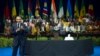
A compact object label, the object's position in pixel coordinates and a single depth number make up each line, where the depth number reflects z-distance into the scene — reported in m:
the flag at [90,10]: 18.12
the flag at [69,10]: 18.03
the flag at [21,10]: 17.75
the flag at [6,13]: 17.66
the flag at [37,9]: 17.86
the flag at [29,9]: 17.84
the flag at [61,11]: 18.06
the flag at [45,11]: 17.93
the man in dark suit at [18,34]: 10.87
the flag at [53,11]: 17.81
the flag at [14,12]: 17.76
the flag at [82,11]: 18.02
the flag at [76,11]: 18.03
